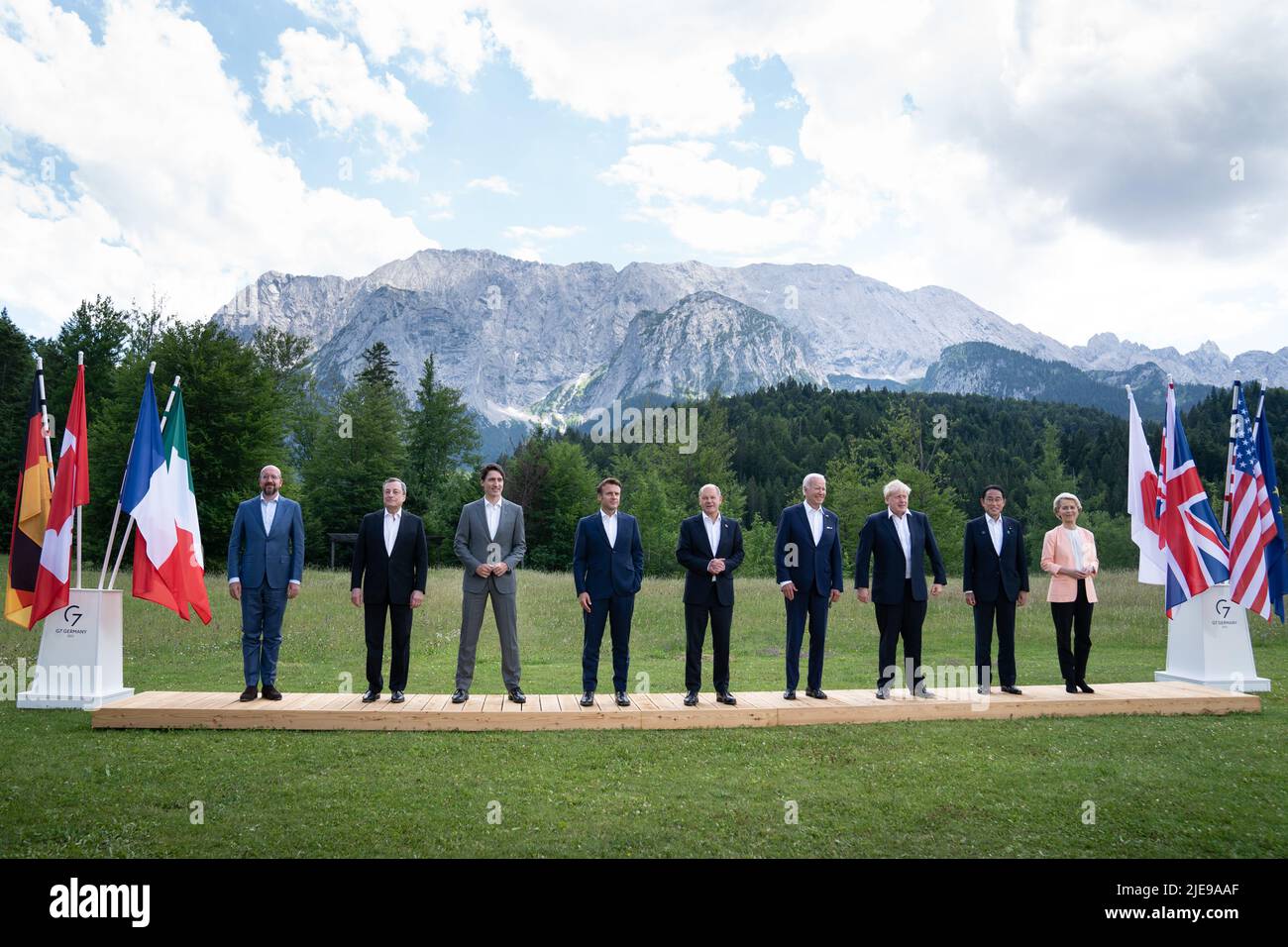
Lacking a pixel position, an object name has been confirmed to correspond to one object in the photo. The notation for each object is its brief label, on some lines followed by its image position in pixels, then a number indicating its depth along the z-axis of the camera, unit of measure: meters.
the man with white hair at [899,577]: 9.89
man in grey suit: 9.35
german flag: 9.82
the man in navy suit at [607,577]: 9.43
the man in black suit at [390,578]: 9.33
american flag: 11.63
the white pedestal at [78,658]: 9.66
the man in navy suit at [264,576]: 9.31
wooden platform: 8.61
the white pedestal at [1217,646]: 11.43
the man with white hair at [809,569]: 9.72
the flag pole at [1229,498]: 12.18
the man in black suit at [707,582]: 9.49
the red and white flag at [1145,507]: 12.22
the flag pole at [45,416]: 9.81
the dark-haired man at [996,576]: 10.31
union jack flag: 11.61
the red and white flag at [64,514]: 9.71
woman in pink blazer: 10.36
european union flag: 12.14
